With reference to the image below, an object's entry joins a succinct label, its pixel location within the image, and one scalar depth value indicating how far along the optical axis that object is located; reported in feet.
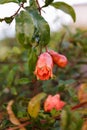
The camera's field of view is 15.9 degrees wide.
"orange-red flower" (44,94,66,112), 1.47
